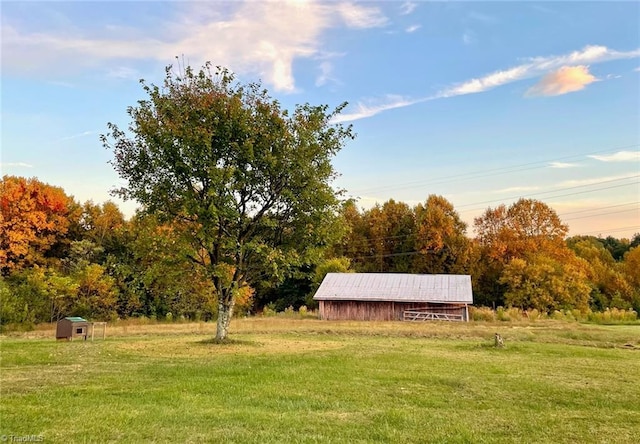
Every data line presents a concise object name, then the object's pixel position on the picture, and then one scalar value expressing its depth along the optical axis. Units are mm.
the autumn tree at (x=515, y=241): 57125
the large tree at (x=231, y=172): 18000
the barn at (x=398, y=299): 44000
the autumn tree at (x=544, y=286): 50219
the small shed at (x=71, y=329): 20188
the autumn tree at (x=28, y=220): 40656
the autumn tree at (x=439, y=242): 59938
